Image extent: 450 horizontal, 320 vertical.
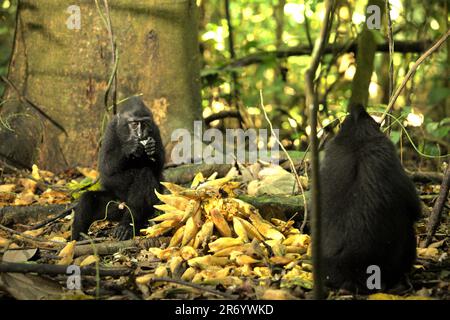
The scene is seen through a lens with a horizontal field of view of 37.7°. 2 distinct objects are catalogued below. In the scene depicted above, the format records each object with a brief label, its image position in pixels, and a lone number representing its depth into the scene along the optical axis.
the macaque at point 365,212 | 3.85
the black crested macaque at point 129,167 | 5.48
